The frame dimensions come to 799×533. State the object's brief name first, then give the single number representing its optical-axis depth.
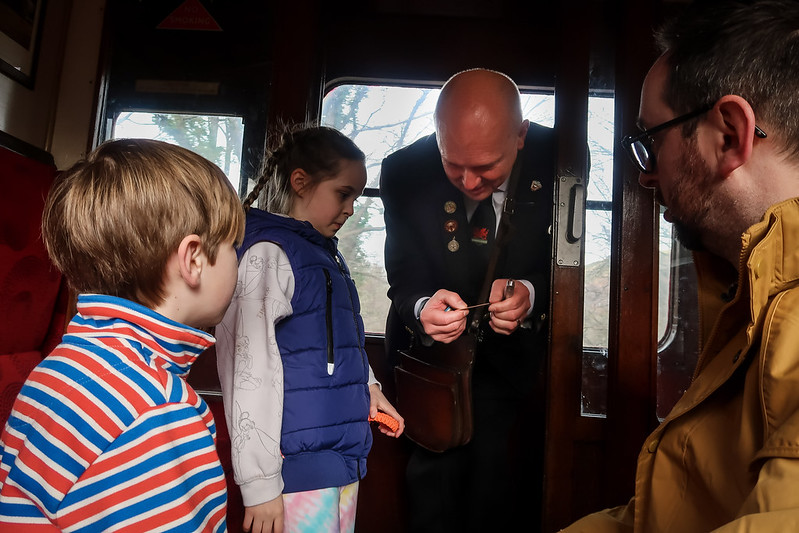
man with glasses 0.75
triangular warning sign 2.16
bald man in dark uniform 1.90
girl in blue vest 1.22
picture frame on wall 1.89
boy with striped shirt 0.73
